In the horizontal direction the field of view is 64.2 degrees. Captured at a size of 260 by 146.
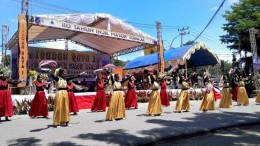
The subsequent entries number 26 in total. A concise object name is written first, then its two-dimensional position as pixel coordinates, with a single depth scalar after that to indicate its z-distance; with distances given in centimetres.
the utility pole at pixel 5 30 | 2522
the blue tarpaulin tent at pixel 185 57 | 1684
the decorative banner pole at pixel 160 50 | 1638
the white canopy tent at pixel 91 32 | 1283
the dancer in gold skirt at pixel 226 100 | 1034
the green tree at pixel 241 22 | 2056
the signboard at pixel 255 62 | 1661
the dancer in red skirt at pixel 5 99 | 748
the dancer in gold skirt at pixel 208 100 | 919
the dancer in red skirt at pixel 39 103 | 806
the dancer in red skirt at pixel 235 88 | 1265
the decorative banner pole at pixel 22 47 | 1124
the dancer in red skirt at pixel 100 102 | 974
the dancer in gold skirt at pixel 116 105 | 700
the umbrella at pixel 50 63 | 938
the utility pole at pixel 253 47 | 1661
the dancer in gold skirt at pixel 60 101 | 606
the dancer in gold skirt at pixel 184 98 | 888
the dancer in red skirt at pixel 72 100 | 892
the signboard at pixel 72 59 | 1736
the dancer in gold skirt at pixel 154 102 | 784
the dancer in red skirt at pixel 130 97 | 1031
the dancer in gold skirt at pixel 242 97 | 1127
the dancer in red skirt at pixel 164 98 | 1129
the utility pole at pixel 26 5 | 1183
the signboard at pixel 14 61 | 1601
